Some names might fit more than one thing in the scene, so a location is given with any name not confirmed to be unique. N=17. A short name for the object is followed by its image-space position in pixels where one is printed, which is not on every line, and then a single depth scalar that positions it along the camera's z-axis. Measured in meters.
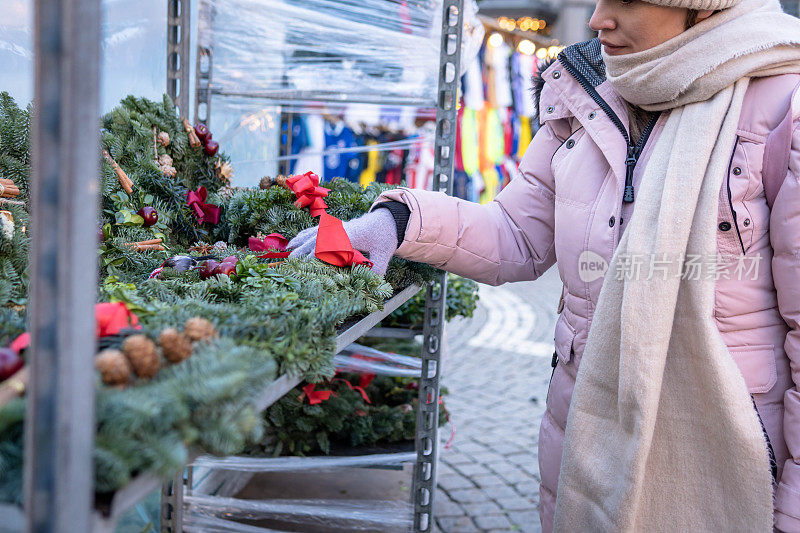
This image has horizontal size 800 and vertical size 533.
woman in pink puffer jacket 1.46
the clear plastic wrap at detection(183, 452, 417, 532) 2.60
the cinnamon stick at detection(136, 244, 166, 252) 1.67
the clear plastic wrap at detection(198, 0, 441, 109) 2.88
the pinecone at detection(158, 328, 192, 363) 0.91
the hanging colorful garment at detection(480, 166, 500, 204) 7.94
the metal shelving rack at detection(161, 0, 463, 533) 2.36
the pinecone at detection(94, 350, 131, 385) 0.82
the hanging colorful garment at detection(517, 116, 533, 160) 8.22
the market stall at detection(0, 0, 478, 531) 0.65
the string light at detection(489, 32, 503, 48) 7.36
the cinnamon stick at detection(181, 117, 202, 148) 2.24
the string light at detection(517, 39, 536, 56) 7.97
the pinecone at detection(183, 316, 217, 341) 0.97
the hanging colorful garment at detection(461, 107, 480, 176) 7.60
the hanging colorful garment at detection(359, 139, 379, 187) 7.04
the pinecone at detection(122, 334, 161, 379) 0.86
